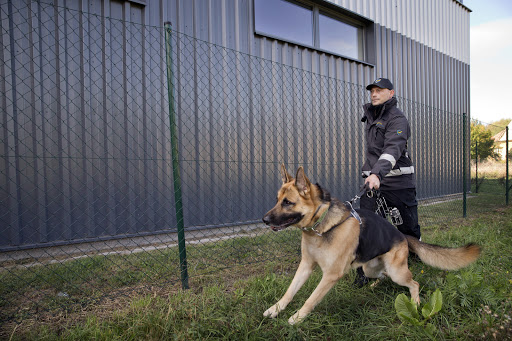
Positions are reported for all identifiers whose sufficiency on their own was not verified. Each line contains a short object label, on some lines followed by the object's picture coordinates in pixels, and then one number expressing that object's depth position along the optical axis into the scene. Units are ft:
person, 10.30
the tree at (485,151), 50.94
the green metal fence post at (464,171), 21.19
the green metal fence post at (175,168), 9.77
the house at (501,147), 42.02
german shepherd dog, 7.99
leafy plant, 6.97
